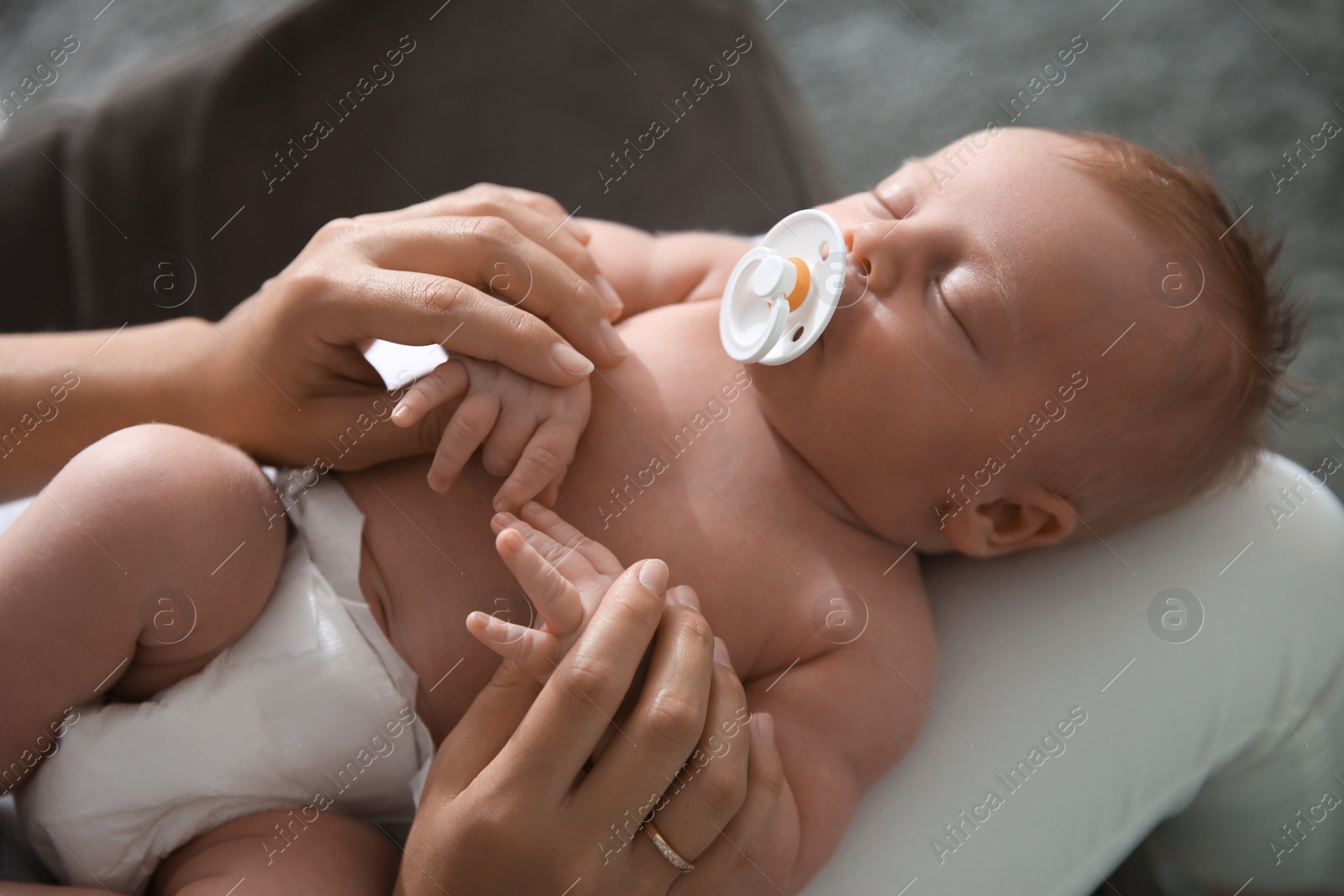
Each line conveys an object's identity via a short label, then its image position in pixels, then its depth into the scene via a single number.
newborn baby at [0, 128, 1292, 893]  0.79
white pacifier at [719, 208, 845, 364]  0.81
